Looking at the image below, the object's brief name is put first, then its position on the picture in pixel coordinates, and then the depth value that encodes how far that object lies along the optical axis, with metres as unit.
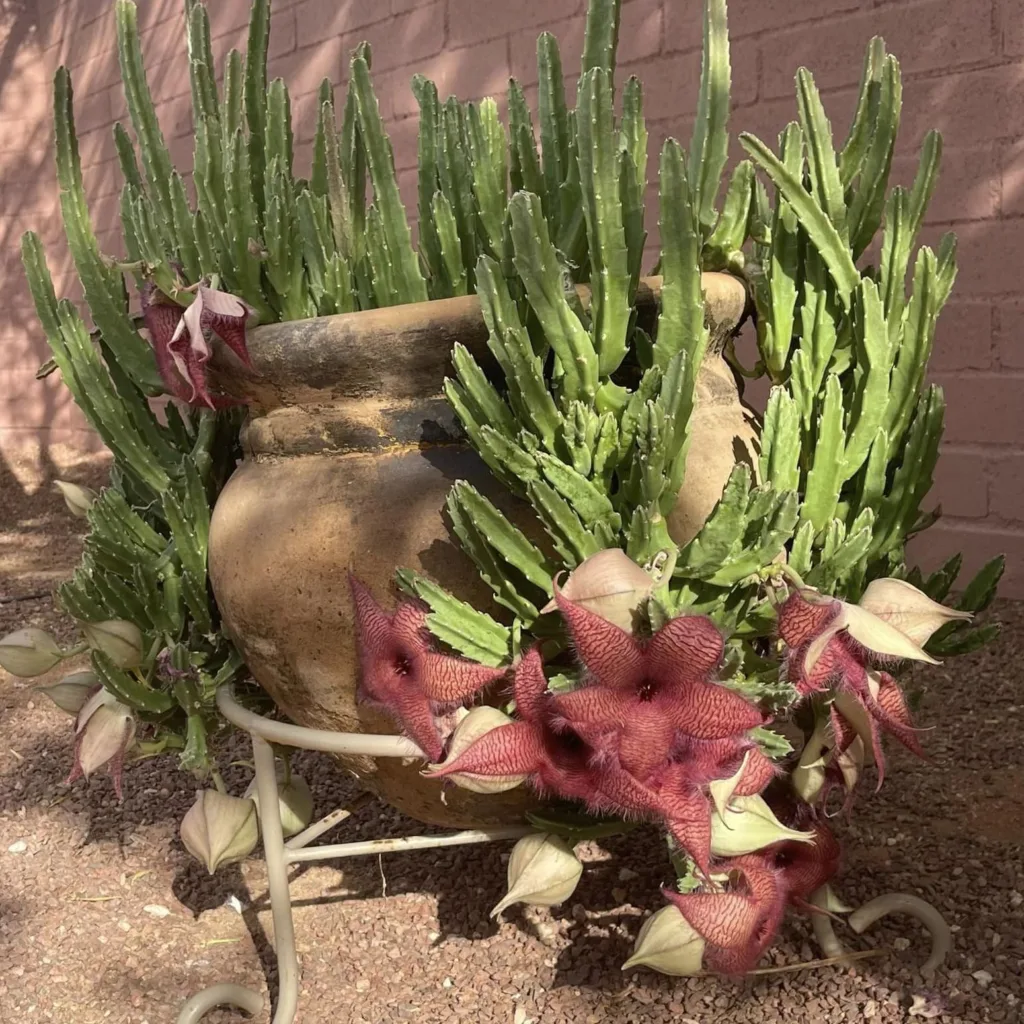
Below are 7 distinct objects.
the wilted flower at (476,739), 0.73
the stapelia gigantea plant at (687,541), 0.70
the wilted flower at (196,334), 0.85
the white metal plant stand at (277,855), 0.96
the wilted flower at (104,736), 0.98
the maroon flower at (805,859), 0.84
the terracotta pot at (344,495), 0.82
